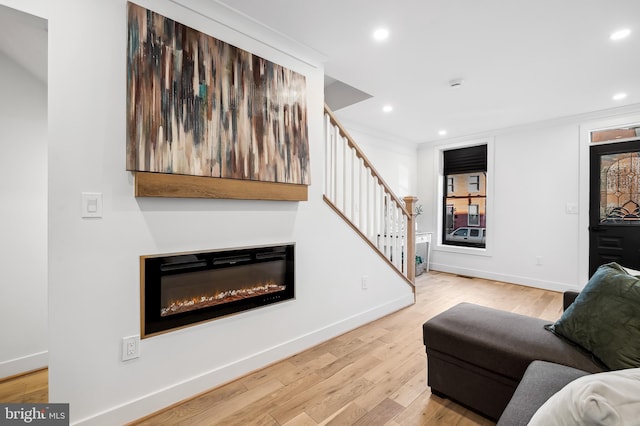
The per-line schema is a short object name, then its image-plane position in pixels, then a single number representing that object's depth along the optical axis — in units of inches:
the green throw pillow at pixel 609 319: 50.2
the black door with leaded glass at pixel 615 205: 142.4
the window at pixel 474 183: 208.1
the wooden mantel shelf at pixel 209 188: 63.9
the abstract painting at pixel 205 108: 63.2
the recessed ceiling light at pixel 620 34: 85.2
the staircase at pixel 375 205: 110.4
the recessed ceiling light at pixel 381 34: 87.0
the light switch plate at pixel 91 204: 58.8
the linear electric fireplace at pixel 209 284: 66.7
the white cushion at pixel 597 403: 23.3
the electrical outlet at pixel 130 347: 62.6
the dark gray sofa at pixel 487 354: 57.6
